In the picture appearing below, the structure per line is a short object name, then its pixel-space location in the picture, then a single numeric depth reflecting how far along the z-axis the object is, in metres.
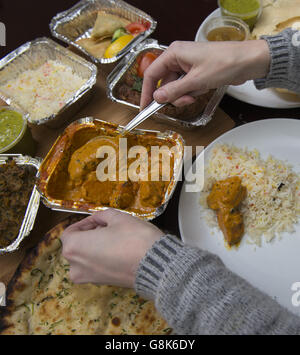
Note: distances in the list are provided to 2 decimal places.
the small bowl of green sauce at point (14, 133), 0.70
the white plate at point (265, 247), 0.63
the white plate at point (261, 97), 0.73
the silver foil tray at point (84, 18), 0.85
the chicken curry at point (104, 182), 0.66
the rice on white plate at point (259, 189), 0.66
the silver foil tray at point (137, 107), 0.72
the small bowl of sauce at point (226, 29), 0.81
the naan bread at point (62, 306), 0.62
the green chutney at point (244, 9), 0.82
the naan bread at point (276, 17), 0.81
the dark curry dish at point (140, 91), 0.73
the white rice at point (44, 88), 0.77
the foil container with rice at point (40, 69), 0.75
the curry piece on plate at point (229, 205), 0.65
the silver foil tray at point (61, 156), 0.64
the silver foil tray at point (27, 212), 0.64
